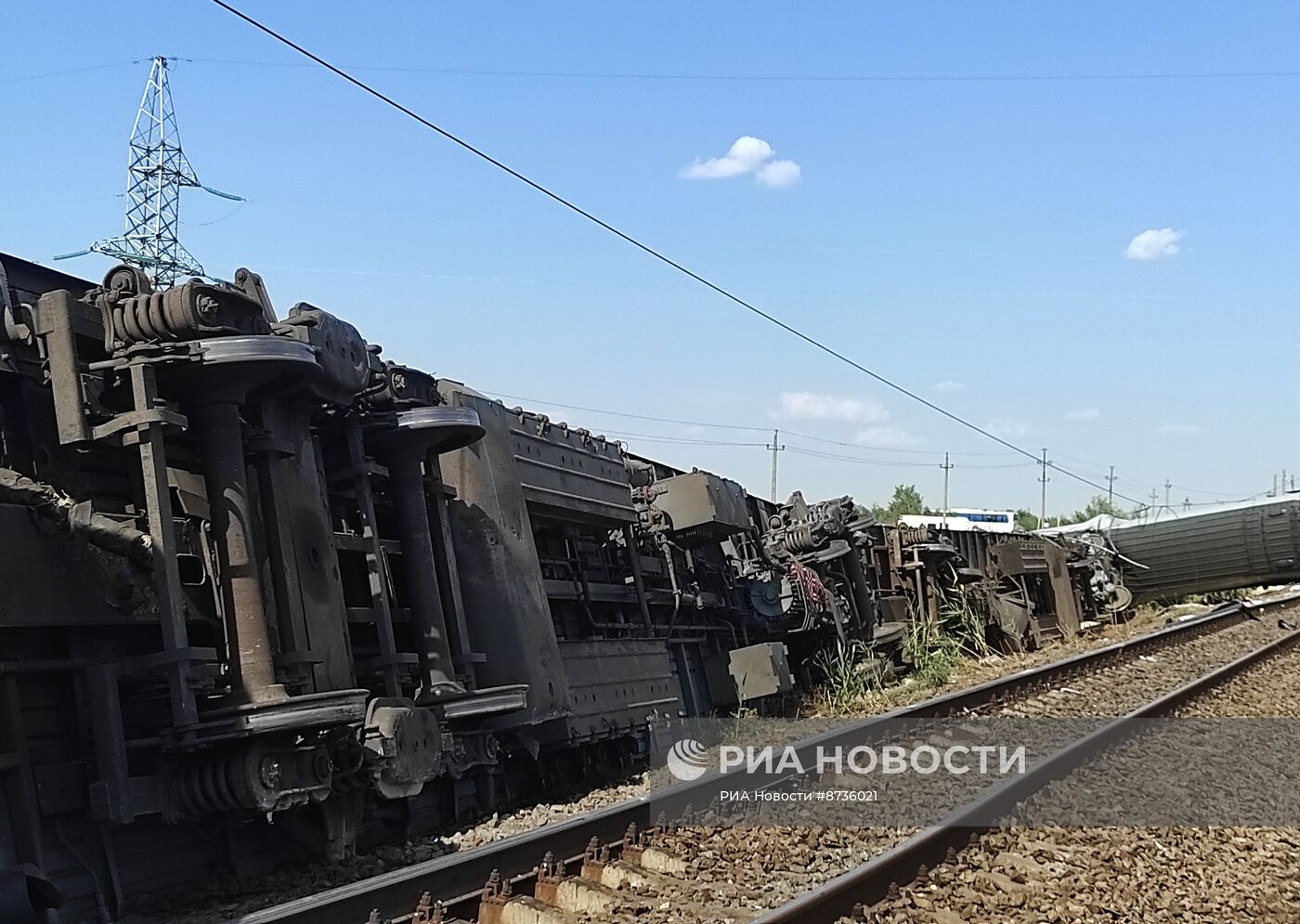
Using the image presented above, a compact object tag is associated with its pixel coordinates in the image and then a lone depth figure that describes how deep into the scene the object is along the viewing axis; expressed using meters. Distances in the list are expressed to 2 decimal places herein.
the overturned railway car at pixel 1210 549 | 26.78
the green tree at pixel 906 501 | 98.62
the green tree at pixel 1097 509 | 80.88
